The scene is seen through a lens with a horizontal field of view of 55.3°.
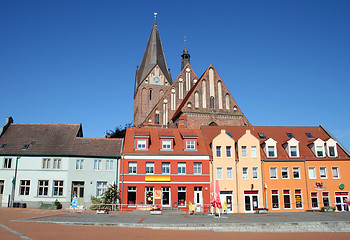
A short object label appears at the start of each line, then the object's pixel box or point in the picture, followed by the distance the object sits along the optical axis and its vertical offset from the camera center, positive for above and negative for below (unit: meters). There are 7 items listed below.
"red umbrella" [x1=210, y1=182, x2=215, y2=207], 26.15 -0.53
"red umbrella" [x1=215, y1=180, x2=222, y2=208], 25.67 -0.59
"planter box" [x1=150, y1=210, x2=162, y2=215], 27.44 -1.98
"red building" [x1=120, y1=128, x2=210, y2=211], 31.84 +1.46
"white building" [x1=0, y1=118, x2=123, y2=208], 31.95 +1.66
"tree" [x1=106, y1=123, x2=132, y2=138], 53.09 +8.54
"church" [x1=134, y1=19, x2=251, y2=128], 48.00 +14.55
